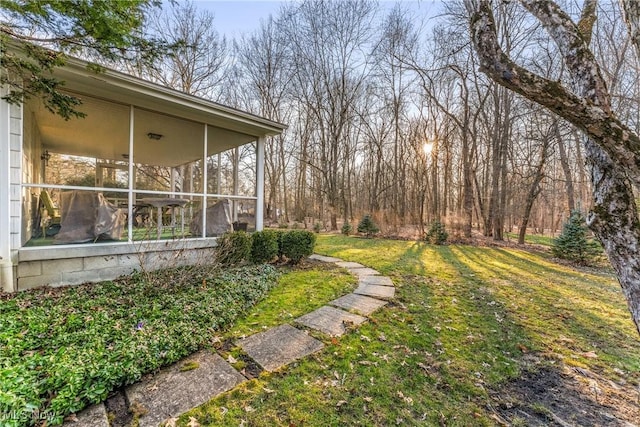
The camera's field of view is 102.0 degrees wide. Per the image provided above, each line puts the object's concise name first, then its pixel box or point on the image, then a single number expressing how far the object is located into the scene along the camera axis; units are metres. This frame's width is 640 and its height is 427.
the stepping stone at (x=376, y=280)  4.88
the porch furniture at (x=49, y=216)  4.30
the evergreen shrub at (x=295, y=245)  5.90
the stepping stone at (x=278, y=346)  2.42
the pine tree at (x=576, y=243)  7.68
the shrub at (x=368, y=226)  12.77
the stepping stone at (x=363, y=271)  5.54
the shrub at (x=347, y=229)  13.37
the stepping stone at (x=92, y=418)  1.67
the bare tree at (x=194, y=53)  12.55
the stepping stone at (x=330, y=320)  3.02
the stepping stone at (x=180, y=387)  1.82
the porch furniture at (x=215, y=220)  5.69
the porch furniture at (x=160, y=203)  4.94
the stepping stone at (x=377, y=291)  4.21
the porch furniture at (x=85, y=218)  4.20
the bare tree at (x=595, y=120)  1.68
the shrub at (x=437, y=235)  10.56
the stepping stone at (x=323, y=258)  6.87
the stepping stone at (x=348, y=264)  6.24
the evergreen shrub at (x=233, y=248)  4.86
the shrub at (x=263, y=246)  5.49
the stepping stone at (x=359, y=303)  3.60
